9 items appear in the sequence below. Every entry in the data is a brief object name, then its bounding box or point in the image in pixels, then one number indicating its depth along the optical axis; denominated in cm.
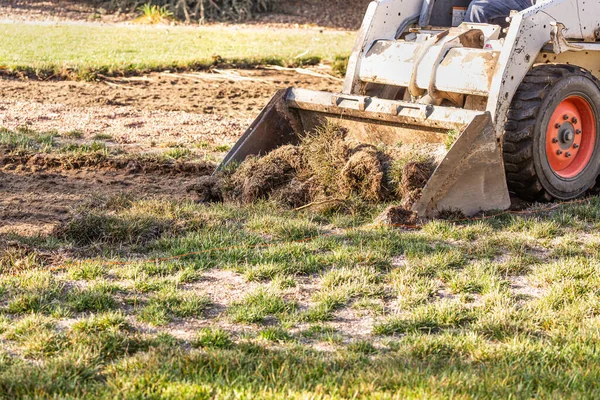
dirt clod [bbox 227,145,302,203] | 1309
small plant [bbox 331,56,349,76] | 2708
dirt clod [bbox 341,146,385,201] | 1270
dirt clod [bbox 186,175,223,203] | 1337
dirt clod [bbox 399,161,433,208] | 1215
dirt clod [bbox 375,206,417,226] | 1191
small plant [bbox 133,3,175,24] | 4431
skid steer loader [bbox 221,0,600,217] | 1248
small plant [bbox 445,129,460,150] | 1255
